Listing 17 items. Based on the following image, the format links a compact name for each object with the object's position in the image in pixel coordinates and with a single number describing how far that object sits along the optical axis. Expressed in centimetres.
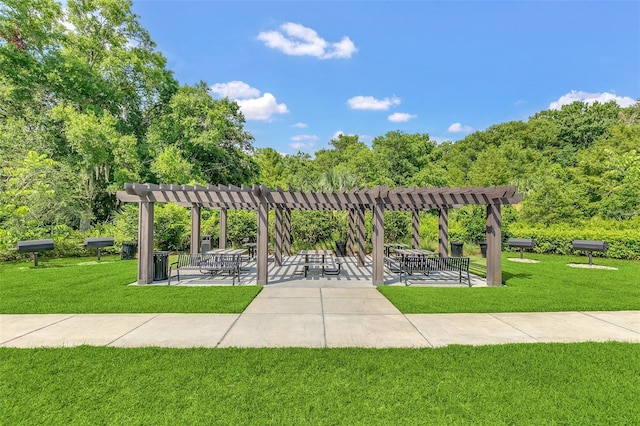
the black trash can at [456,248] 1490
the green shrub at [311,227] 1817
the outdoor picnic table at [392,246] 1396
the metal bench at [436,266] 918
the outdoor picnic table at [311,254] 979
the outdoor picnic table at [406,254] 987
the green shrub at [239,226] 1798
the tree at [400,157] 3119
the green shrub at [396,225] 1869
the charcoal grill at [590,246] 1244
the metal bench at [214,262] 944
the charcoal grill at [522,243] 1419
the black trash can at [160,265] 931
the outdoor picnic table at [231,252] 1045
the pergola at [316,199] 887
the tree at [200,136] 2106
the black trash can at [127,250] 1376
